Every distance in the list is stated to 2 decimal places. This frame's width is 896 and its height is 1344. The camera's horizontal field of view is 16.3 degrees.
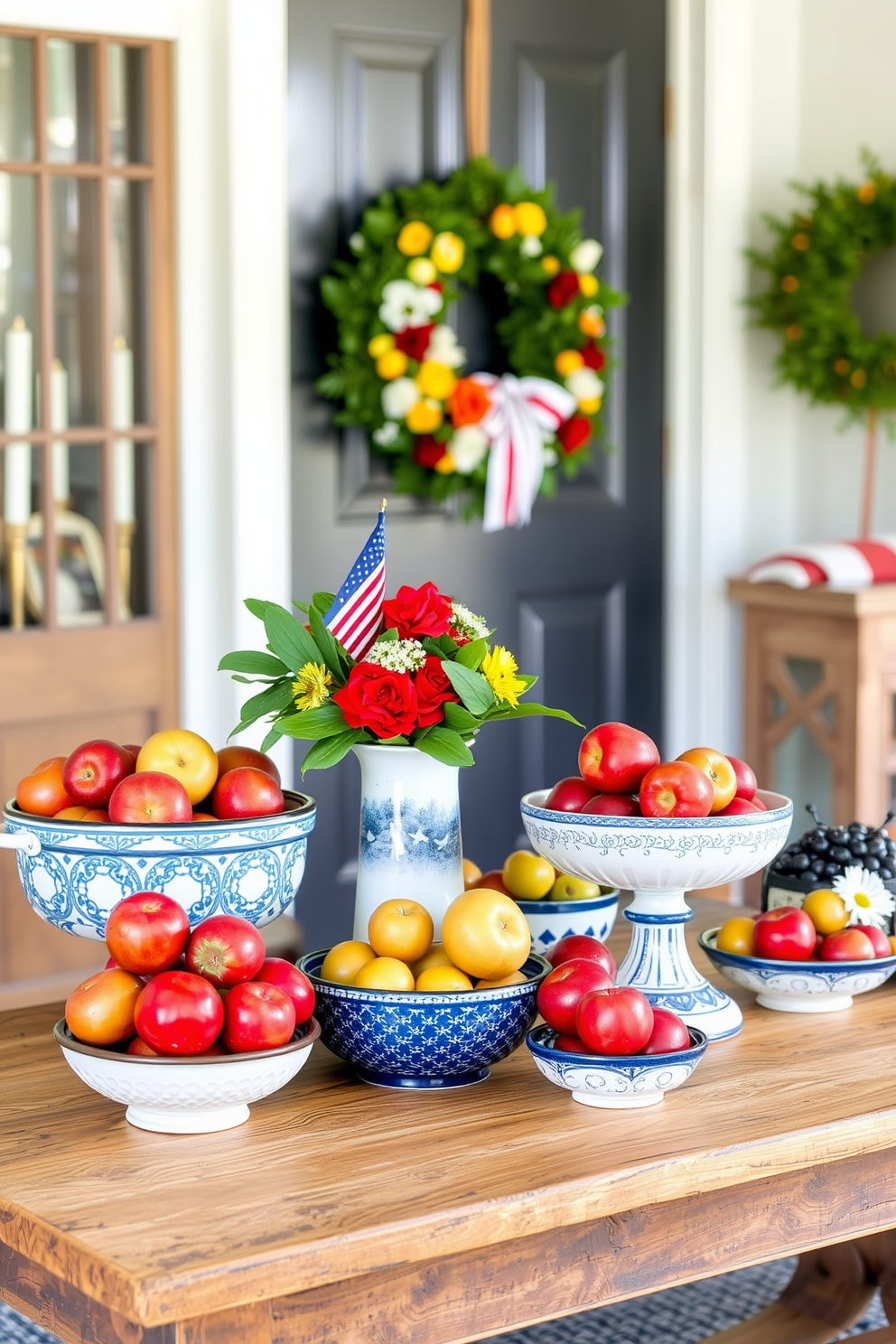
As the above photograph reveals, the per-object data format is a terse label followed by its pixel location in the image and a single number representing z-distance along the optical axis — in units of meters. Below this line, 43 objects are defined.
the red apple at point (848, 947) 3.02
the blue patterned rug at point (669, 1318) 3.53
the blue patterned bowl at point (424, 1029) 2.74
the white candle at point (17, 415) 4.61
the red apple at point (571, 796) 2.90
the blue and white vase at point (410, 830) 2.90
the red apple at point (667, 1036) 2.72
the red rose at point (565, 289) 5.00
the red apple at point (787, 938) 3.02
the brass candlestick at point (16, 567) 4.66
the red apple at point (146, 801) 2.76
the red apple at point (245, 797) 2.82
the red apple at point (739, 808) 2.87
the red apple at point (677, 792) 2.84
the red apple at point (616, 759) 2.89
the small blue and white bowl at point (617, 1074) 2.70
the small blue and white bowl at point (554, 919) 3.12
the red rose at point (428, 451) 4.88
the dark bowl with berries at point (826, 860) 3.15
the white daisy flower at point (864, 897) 3.09
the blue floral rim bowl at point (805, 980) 3.00
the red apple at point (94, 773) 2.82
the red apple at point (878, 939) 3.05
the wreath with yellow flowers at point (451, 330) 4.75
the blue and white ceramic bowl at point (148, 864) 2.76
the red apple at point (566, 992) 2.74
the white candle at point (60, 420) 4.68
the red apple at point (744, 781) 2.95
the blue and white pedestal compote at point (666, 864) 2.84
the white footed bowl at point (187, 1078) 2.62
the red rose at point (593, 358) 5.07
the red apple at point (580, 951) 2.86
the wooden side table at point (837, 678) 4.94
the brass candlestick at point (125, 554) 4.87
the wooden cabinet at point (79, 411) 4.61
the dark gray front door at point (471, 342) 4.93
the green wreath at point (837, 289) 5.16
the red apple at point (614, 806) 2.87
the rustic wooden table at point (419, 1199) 2.46
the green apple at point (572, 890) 3.14
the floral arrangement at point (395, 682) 2.84
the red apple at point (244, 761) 2.90
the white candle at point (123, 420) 4.79
